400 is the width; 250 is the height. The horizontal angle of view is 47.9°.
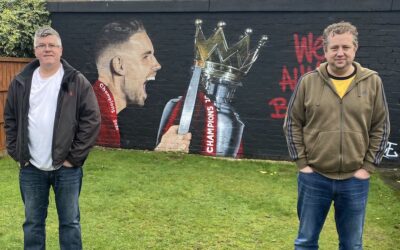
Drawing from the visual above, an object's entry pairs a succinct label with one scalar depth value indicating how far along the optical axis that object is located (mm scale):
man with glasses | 3125
